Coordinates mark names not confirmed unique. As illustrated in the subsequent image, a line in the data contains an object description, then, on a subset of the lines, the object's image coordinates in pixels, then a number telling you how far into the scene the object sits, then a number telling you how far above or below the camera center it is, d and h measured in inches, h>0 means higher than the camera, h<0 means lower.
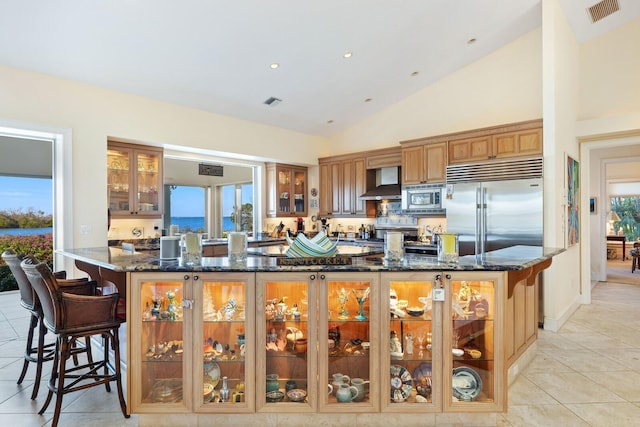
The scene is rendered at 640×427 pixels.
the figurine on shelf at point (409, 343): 90.0 -31.9
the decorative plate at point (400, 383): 88.0 -41.2
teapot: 87.8 -43.2
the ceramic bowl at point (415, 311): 88.8 -23.7
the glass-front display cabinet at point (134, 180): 197.9 +19.7
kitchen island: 86.8 -30.8
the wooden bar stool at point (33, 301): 107.4 -25.5
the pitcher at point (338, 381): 88.6 -40.6
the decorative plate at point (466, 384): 88.3 -41.4
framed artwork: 186.9 +6.6
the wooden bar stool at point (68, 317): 90.0 -26.1
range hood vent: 250.8 +19.6
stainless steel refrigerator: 171.8 +4.6
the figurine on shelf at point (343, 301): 89.6 -21.3
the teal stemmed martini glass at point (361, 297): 88.6 -20.1
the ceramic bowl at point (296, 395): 88.0 -43.5
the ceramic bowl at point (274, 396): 88.1 -43.9
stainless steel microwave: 223.3 +9.5
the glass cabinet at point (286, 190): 278.8 +18.9
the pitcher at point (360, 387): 87.9 -41.9
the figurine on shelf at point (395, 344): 88.9 -31.6
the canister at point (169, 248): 99.5 -9.0
